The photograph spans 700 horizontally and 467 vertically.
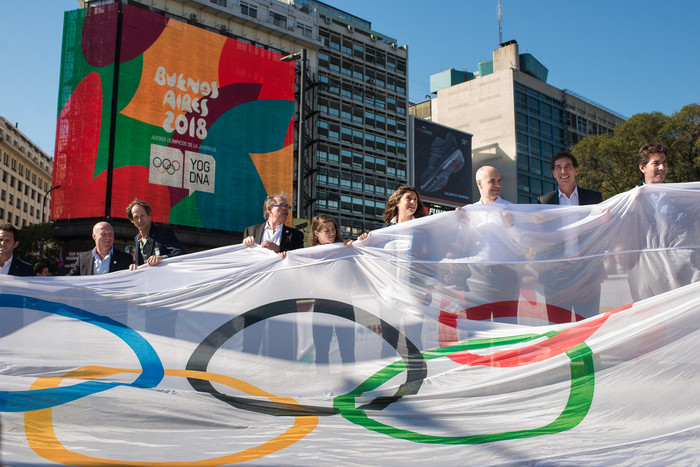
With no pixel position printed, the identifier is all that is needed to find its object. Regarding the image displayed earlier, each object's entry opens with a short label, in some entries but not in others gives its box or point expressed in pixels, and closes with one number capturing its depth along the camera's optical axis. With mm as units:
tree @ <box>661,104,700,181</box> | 24170
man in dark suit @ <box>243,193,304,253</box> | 5145
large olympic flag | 3225
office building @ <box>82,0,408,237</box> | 45153
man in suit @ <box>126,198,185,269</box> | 4980
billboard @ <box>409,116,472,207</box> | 53688
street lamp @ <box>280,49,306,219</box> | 12398
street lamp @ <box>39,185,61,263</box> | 32269
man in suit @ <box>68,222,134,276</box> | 4914
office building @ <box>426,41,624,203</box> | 56688
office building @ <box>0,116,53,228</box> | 71375
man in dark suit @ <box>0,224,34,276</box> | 4965
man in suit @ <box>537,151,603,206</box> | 4531
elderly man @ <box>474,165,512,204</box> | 4500
